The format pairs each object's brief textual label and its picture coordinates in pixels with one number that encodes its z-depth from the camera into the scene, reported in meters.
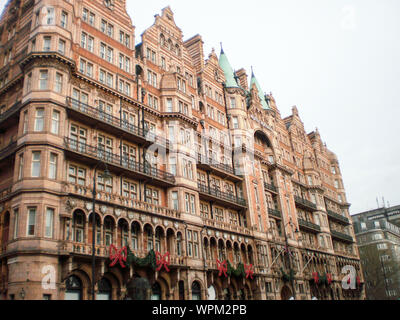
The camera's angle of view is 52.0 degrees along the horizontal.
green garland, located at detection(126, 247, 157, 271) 33.53
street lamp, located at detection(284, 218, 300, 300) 51.88
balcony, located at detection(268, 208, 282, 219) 59.78
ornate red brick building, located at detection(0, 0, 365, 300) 30.92
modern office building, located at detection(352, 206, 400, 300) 102.12
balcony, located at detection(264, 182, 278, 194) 60.99
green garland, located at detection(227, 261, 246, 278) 45.07
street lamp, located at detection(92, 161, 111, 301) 24.90
